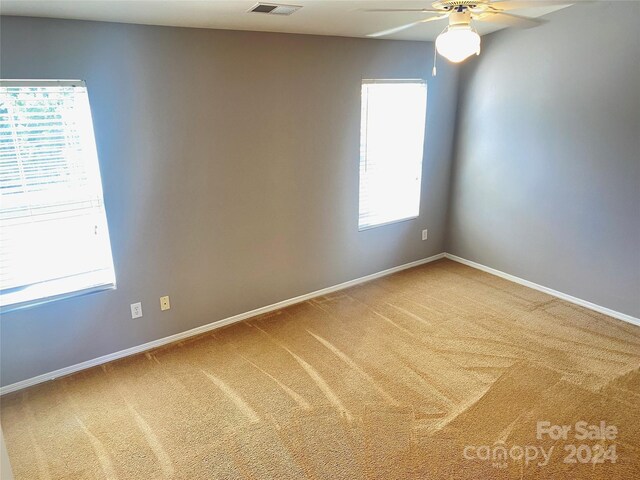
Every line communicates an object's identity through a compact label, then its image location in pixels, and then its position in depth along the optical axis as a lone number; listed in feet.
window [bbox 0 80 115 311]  8.15
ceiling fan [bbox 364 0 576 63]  6.73
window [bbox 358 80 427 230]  12.85
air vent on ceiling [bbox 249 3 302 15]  8.16
